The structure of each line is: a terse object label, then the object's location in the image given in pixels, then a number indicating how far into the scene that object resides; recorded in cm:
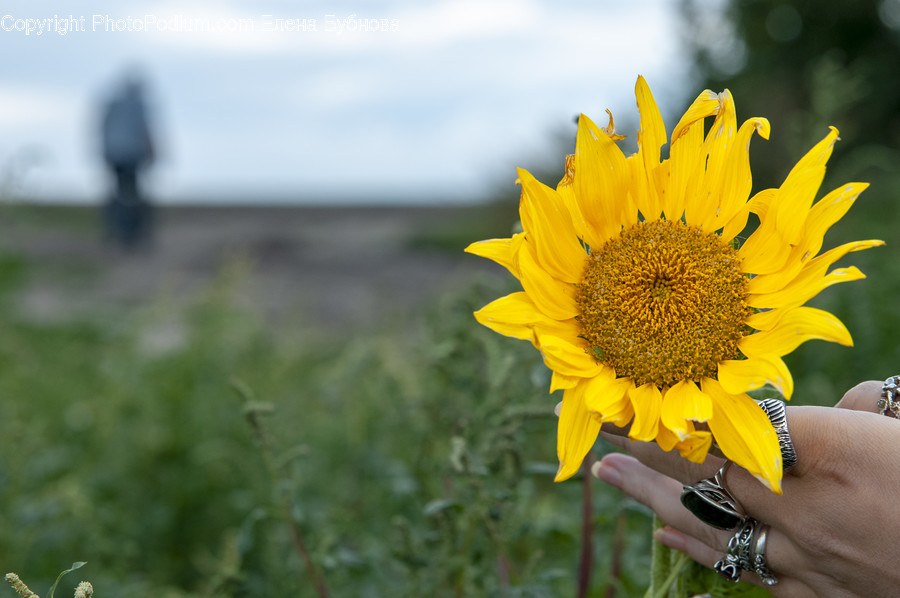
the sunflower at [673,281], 54
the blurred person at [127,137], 792
